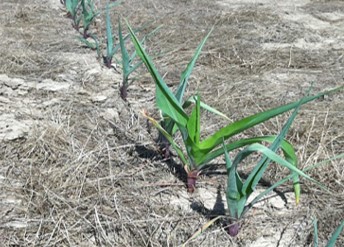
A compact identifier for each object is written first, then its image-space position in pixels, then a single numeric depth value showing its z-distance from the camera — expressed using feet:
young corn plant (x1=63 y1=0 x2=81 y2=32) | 8.90
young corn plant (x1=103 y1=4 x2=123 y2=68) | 6.68
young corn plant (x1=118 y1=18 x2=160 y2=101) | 5.83
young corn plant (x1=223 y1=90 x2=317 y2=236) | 3.48
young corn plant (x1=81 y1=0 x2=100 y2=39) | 8.15
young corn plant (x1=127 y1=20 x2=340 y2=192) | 3.95
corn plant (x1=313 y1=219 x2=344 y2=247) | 2.98
